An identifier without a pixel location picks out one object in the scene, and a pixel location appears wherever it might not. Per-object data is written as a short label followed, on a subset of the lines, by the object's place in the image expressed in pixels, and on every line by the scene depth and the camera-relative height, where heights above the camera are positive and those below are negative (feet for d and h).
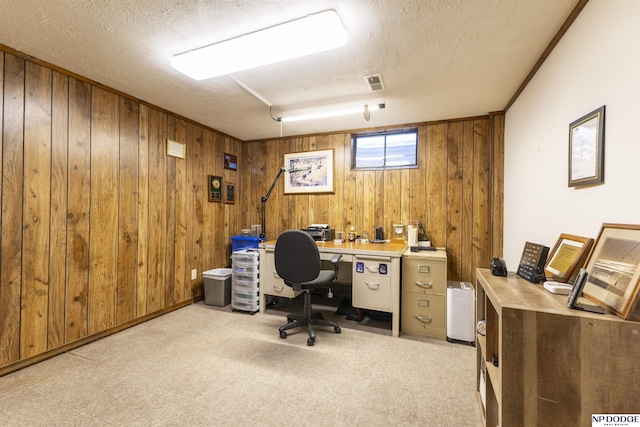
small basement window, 11.45 +2.89
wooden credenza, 2.75 -1.65
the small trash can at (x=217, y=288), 10.99 -3.21
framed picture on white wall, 4.06 +1.10
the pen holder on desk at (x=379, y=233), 11.17 -0.83
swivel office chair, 7.72 -1.53
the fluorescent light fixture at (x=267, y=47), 5.11 +3.60
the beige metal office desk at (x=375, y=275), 8.45 -2.02
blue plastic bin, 12.21 -1.41
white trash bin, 7.93 -3.07
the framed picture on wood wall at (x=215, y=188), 12.13 +1.14
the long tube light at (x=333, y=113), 9.04 +3.63
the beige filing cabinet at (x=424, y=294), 8.32 -2.59
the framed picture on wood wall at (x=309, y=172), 12.51 +2.00
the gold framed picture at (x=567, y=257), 4.10 -0.71
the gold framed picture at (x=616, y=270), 2.84 -0.68
